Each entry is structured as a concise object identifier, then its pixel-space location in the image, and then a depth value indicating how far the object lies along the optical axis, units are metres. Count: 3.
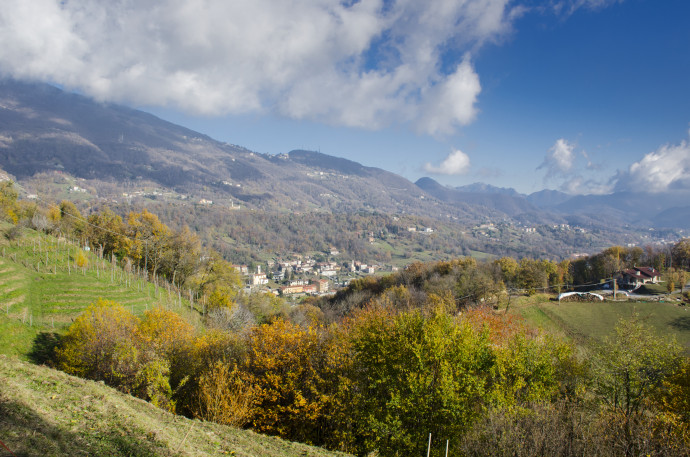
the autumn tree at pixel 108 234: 51.72
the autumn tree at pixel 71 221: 54.25
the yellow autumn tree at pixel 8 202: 47.91
